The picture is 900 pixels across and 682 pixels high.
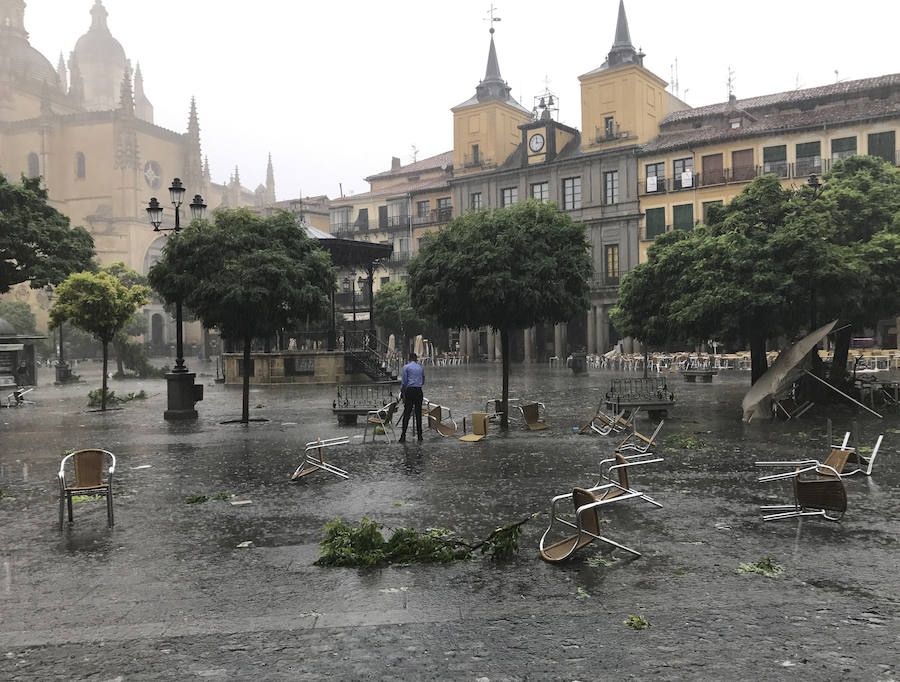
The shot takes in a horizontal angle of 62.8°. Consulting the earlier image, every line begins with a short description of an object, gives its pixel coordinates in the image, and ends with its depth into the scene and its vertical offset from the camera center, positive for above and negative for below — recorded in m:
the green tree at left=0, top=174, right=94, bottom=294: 22.40 +3.24
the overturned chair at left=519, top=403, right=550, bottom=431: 14.38 -1.57
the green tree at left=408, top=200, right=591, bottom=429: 14.47 +1.34
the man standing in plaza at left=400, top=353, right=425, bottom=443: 13.34 -0.89
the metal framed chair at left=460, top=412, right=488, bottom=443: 13.15 -1.60
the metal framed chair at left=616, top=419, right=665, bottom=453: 10.53 -1.69
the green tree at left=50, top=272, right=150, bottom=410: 19.39 +1.06
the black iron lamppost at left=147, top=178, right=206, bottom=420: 17.62 -1.06
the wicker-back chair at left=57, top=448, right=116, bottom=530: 7.48 -1.34
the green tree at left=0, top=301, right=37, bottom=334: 60.18 +2.46
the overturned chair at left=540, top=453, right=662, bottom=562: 5.89 -1.58
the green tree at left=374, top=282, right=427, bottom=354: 47.64 +1.77
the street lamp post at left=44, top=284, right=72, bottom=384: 34.78 -1.38
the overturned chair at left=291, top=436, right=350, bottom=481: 9.80 -1.72
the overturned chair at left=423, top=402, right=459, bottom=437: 13.91 -1.62
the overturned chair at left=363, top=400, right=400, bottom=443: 13.56 -1.47
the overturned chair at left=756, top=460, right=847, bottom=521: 6.99 -1.59
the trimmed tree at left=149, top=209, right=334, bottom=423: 15.46 +1.44
